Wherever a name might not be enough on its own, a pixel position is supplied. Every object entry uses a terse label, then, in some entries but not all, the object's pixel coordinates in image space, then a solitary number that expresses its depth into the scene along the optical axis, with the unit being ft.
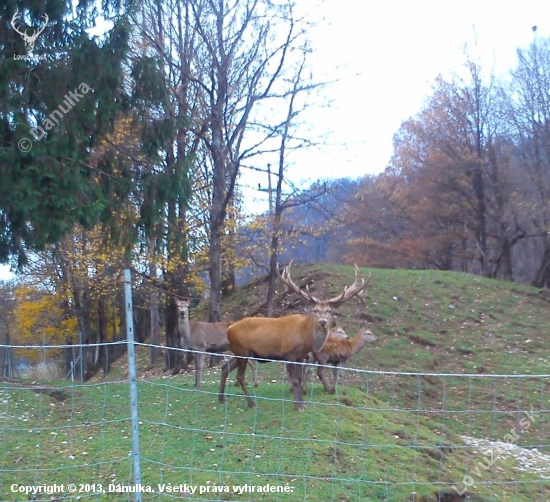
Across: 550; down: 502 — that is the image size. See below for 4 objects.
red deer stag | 31.73
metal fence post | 14.55
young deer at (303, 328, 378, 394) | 35.02
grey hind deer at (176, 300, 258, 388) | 40.50
